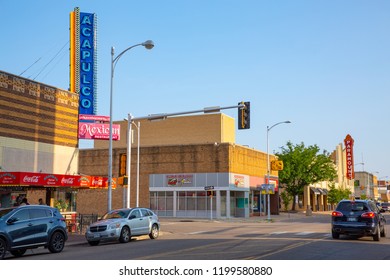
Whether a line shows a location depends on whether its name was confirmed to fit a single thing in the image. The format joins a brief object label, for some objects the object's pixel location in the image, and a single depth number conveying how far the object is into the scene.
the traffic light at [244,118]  27.02
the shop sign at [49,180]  23.80
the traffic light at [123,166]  29.16
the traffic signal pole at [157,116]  27.17
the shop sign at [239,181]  53.04
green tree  70.50
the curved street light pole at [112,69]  26.48
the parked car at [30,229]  16.33
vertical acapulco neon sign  40.44
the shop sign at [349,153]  103.19
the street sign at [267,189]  47.69
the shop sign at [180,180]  53.38
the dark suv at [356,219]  20.64
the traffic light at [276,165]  49.91
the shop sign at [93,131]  43.22
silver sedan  21.50
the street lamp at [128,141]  28.52
